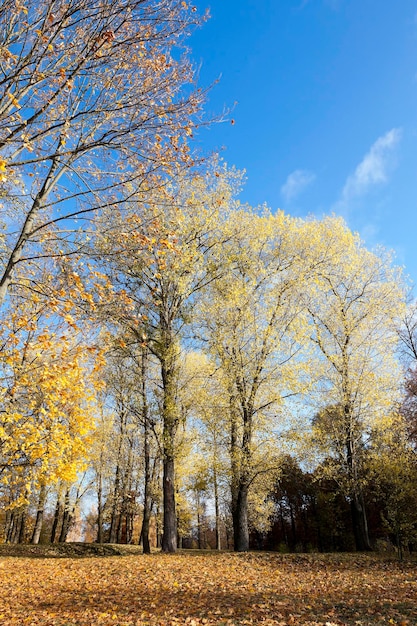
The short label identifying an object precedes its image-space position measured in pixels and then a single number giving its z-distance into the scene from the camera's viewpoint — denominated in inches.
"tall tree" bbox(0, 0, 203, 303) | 184.5
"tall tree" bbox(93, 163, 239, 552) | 466.0
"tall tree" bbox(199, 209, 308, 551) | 495.8
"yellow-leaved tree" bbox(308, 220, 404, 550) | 567.2
